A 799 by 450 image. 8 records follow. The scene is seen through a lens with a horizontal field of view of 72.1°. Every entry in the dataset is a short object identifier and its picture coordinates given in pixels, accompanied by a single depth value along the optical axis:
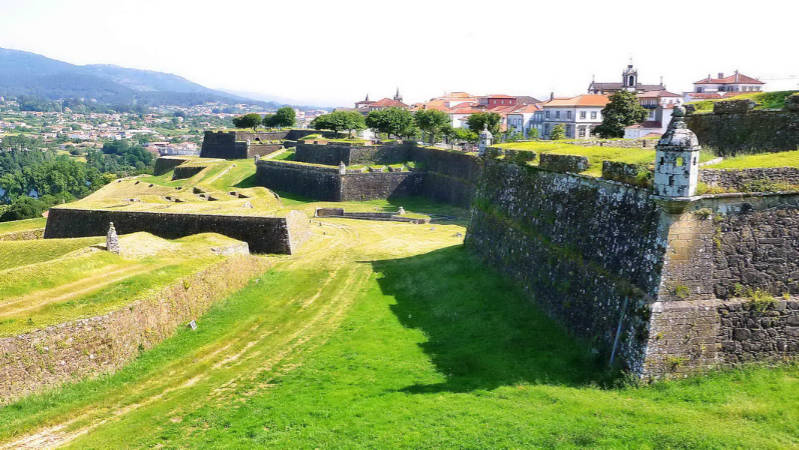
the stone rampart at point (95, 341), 16.77
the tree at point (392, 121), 79.19
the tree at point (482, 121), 71.60
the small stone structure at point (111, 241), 25.95
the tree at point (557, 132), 63.69
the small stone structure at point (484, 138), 33.99
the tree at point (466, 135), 71.19
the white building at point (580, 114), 85.62
